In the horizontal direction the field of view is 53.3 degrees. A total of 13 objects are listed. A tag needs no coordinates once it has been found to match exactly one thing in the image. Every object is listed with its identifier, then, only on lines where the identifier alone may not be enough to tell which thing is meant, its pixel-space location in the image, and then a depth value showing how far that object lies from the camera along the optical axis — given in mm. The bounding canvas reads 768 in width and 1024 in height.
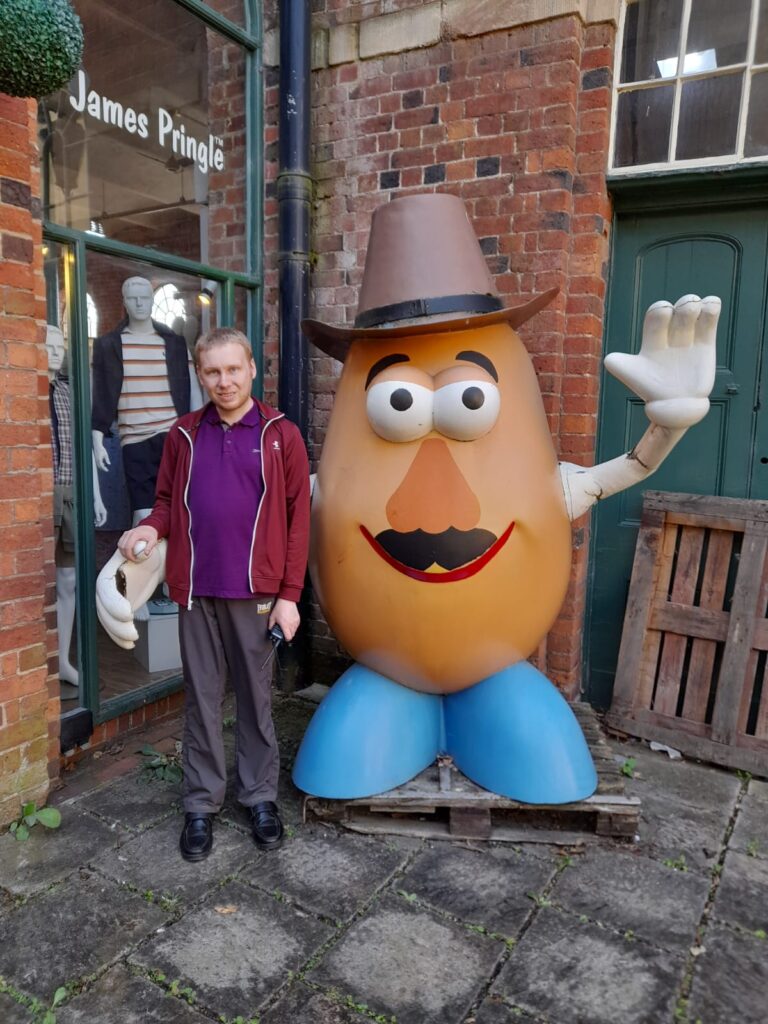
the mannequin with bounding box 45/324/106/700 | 3020
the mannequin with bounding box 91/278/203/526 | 3303
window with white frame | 3055
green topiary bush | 1770
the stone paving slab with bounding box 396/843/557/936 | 2186
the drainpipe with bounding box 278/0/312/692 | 3475
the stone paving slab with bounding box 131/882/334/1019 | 1894
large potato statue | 2412
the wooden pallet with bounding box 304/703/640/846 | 2508
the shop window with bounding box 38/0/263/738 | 3064
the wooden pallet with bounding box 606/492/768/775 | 3104
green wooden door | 3211
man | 2426
